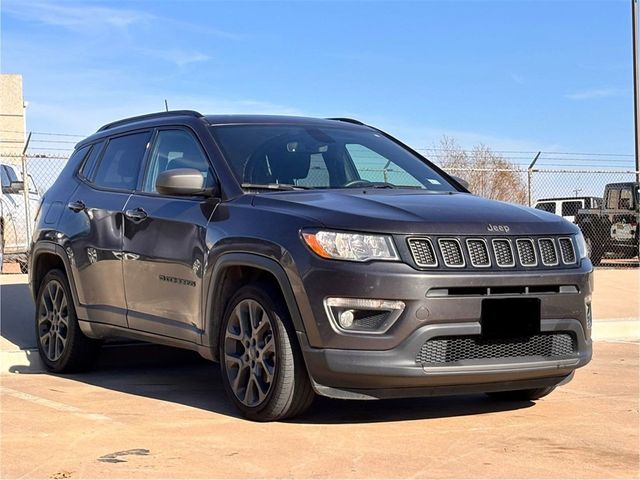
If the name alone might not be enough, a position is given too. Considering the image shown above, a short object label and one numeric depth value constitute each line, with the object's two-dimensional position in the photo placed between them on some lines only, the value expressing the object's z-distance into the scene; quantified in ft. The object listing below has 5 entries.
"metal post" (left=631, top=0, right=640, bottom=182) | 83.46
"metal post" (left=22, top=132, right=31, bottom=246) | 52.84
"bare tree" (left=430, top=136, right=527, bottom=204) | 67.87
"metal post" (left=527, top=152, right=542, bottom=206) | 61.50
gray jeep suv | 18.03
